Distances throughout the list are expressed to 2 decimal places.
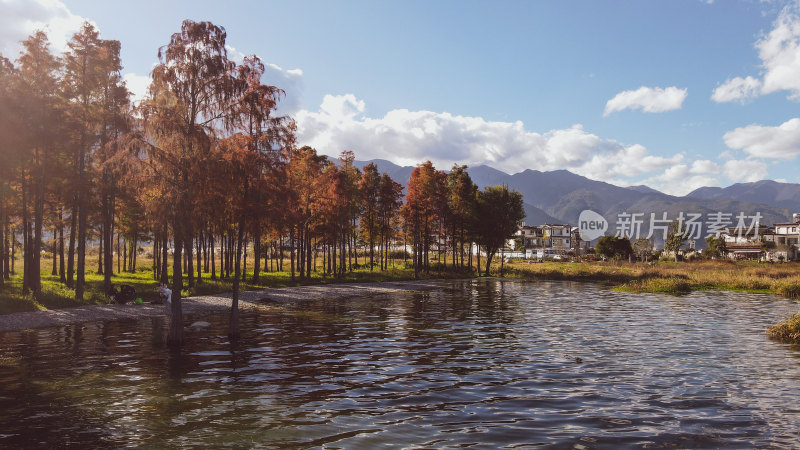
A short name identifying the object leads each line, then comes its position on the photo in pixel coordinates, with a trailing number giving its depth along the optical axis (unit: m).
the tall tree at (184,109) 19.31
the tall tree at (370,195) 69.62
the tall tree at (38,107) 31.38
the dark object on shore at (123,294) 35.53
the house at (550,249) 174.75
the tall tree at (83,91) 33.69
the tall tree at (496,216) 83.62
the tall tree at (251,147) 21.47
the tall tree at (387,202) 72.25
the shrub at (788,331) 23.92
